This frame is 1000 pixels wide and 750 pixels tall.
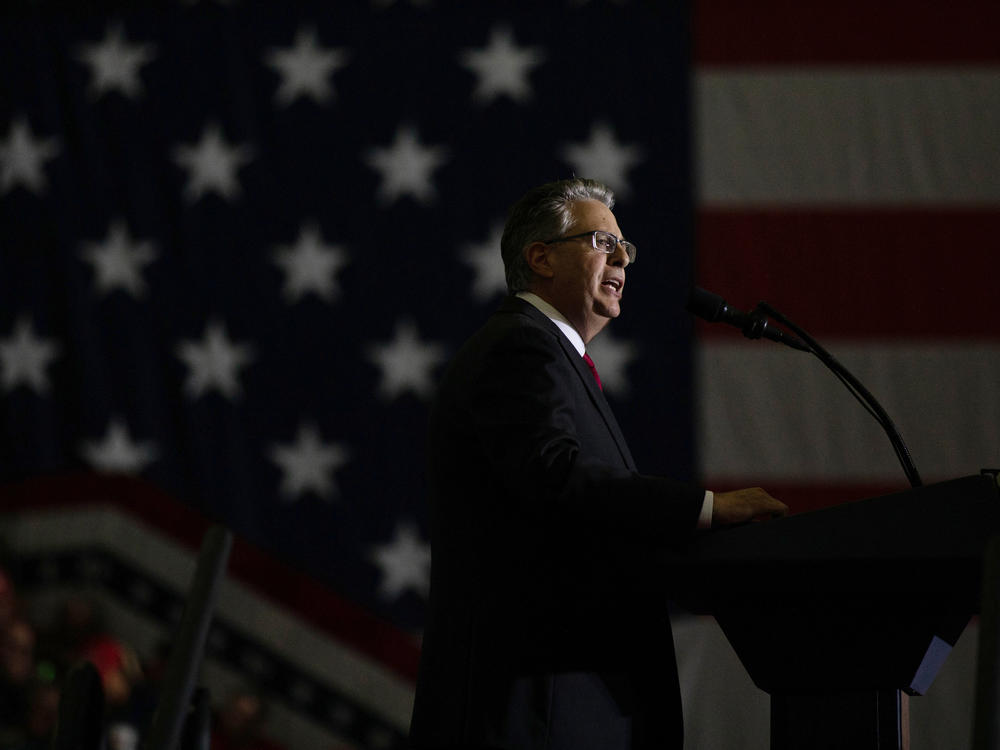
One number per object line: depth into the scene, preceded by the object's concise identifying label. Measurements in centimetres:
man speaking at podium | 953
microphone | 983
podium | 933
